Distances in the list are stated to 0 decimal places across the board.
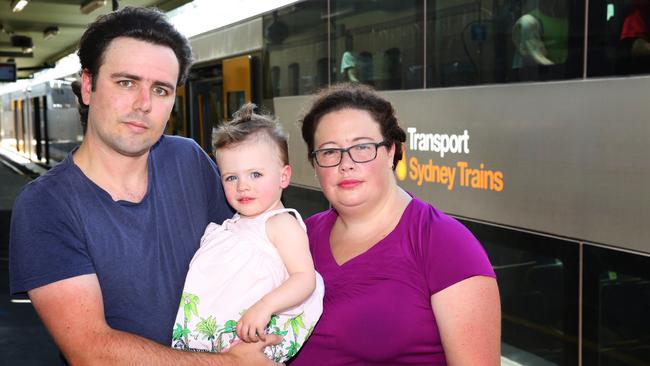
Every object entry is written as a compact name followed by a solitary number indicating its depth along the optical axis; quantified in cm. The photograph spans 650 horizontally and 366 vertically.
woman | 187
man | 178
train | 329
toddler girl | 199
